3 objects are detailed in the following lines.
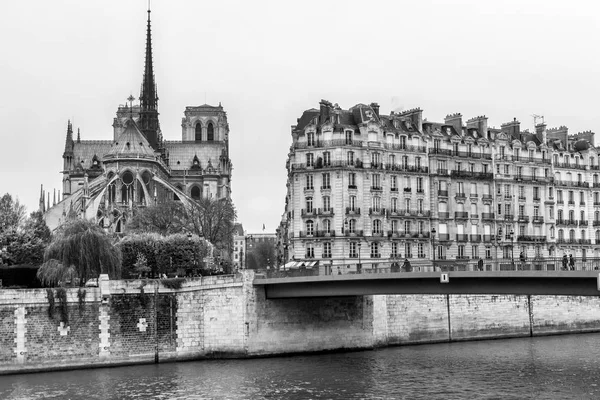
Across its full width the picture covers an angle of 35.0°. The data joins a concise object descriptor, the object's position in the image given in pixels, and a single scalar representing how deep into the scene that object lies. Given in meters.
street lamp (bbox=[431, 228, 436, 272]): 66.62
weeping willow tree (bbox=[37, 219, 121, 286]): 50.12
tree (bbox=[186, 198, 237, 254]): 84.81
